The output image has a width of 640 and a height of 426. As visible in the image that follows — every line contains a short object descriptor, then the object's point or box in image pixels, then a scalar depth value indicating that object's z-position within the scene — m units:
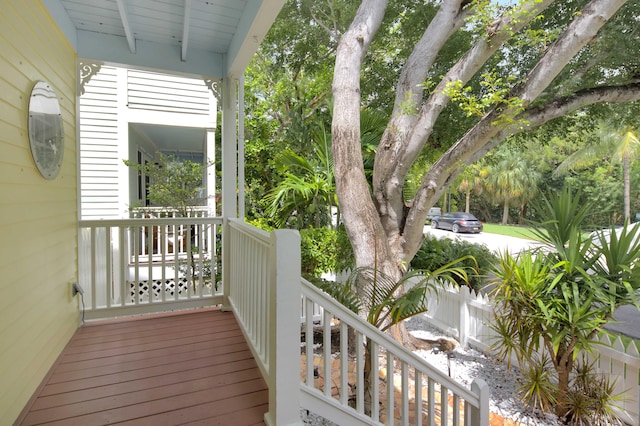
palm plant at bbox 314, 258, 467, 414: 2.42
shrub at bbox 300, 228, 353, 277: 5.36
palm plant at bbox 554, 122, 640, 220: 12.36
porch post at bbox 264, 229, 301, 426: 1.61
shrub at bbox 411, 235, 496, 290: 5.91
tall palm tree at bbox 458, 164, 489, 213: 22.68
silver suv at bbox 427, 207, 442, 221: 21.32
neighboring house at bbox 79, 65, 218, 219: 5.93
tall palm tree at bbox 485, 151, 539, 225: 23.36
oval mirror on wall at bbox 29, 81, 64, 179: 2.05
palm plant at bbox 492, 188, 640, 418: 2.70
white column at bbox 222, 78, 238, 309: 3.53
